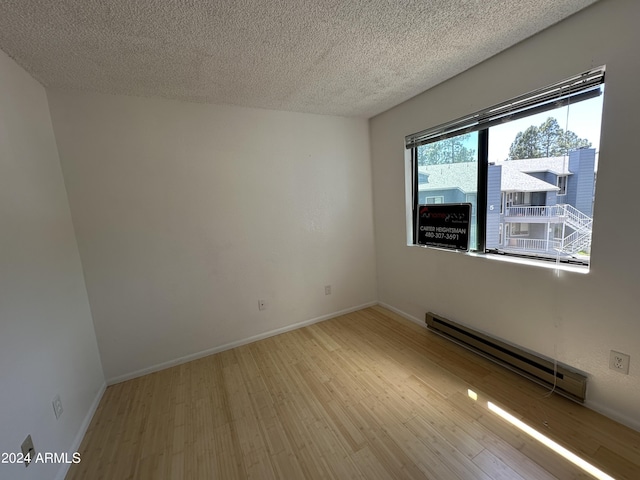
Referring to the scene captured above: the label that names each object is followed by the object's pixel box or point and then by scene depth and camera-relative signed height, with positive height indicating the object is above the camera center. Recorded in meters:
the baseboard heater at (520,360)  1.64 -1.27
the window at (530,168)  1.56 +0.18
